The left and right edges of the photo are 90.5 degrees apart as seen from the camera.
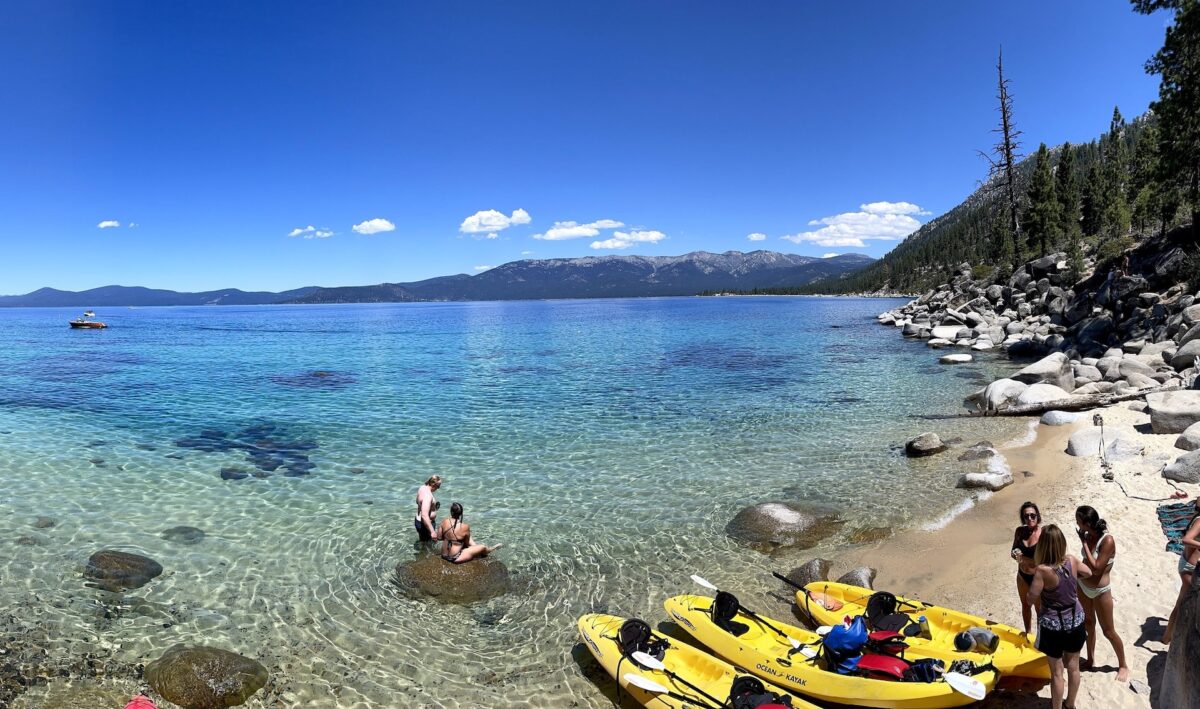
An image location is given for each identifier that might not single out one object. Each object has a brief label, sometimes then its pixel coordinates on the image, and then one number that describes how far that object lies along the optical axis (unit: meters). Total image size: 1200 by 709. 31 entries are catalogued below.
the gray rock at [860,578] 11.42
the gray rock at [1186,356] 24.19
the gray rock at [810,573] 11.90
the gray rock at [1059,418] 21.52
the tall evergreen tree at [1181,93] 28.91
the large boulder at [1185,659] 5.48
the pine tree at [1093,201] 90.51
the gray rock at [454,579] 11.73
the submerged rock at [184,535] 14.04
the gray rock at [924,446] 19.59
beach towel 9.73
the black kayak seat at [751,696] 7.64
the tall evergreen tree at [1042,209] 73.94
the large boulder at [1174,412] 16.81
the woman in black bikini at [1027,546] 8.60
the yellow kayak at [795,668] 7.59
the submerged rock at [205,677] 8.68
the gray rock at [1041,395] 23.83
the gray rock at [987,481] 16.03
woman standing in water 14.04
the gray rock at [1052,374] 26.42
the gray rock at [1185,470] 13.57
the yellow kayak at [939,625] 7.83
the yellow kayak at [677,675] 8.10
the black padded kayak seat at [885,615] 9.12
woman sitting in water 12.69
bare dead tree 53.69
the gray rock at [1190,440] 14.94
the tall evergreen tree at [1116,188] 69.12
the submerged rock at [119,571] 11.84
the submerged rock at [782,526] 13.70
